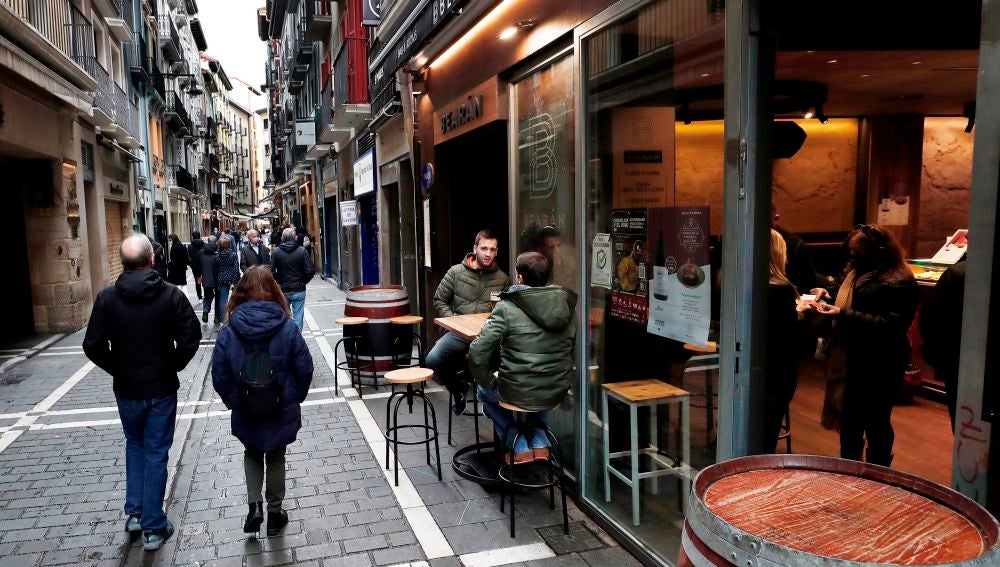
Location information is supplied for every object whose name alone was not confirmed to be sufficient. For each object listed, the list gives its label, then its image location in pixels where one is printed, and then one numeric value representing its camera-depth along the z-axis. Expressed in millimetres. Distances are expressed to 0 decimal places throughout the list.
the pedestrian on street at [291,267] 10414
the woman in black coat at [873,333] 4609
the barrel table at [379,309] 8461
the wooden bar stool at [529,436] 4625
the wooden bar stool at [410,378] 5566
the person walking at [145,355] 4344
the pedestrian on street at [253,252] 12742
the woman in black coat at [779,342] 4316
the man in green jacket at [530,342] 4594
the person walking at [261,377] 4324
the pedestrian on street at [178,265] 15625
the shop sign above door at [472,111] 6512
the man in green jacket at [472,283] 6688
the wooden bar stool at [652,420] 4199
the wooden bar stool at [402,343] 8578
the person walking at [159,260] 13125
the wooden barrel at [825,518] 1728
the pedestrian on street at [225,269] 13188
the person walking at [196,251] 13753
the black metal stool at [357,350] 8555
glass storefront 3781
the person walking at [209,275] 13344
